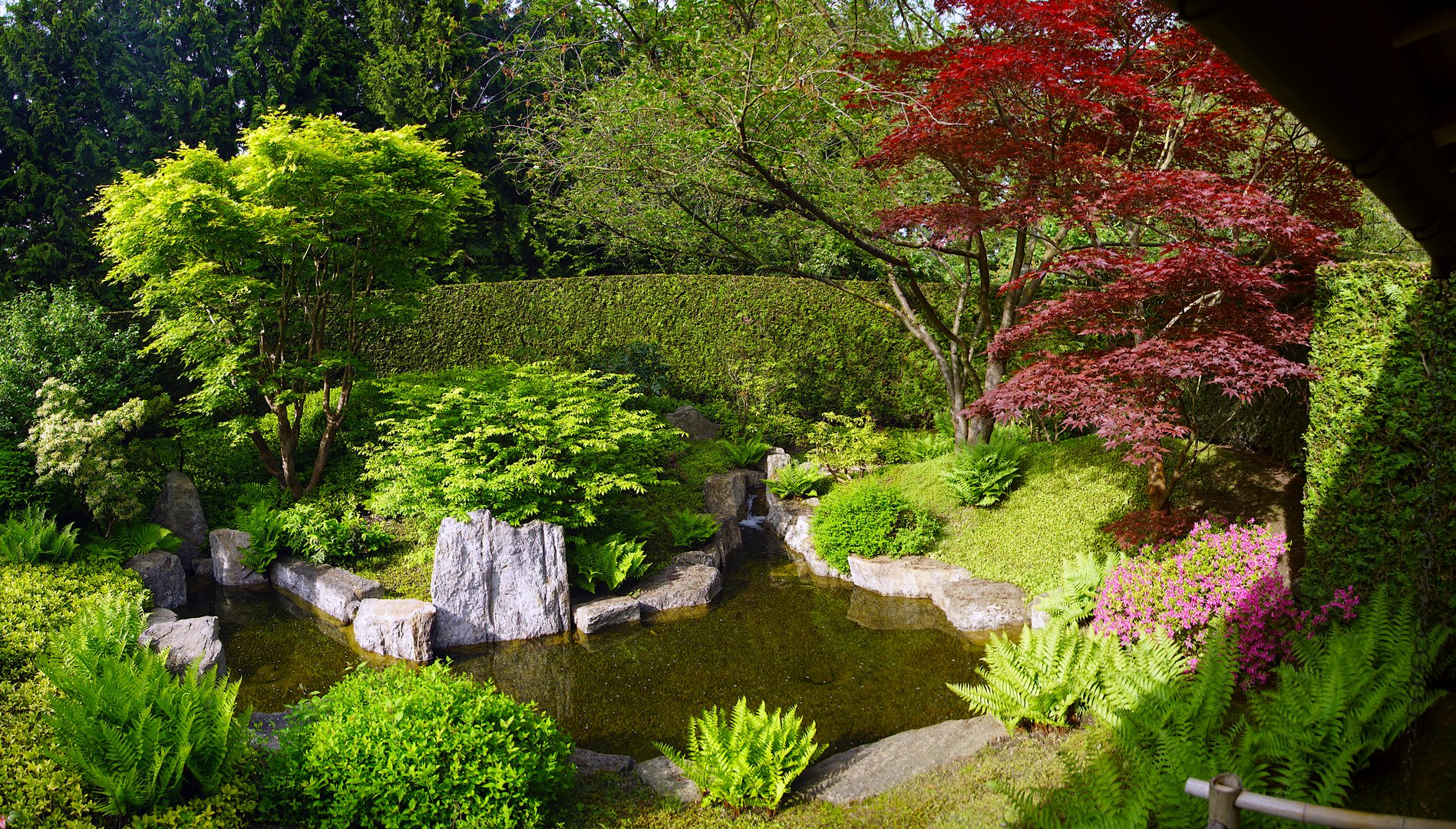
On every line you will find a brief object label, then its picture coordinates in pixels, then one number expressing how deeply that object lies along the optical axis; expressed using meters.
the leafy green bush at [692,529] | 9.31
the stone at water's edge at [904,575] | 8.11
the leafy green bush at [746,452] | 12.22
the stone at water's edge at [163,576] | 8.20
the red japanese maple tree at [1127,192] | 6.20
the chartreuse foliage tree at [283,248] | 8.46
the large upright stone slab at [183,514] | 9.45
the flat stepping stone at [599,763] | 4.90
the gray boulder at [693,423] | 13.08
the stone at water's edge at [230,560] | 8.81
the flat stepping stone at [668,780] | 4.49
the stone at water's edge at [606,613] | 7.57
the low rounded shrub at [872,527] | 8.68
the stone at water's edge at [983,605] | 7.16
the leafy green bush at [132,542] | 8.23
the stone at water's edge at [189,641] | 6.23
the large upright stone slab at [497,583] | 7.36
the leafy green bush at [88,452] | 8.23
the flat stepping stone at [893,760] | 4.48
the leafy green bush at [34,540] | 7.33
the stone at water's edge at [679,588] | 8.00
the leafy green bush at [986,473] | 8.97
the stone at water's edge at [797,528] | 9.22
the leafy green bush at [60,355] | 8.78
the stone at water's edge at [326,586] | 7.84
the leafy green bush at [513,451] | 7.91
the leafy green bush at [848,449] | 10.84
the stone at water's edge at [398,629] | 6.98
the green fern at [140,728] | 3.61
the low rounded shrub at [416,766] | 3.84
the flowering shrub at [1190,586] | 5.69
